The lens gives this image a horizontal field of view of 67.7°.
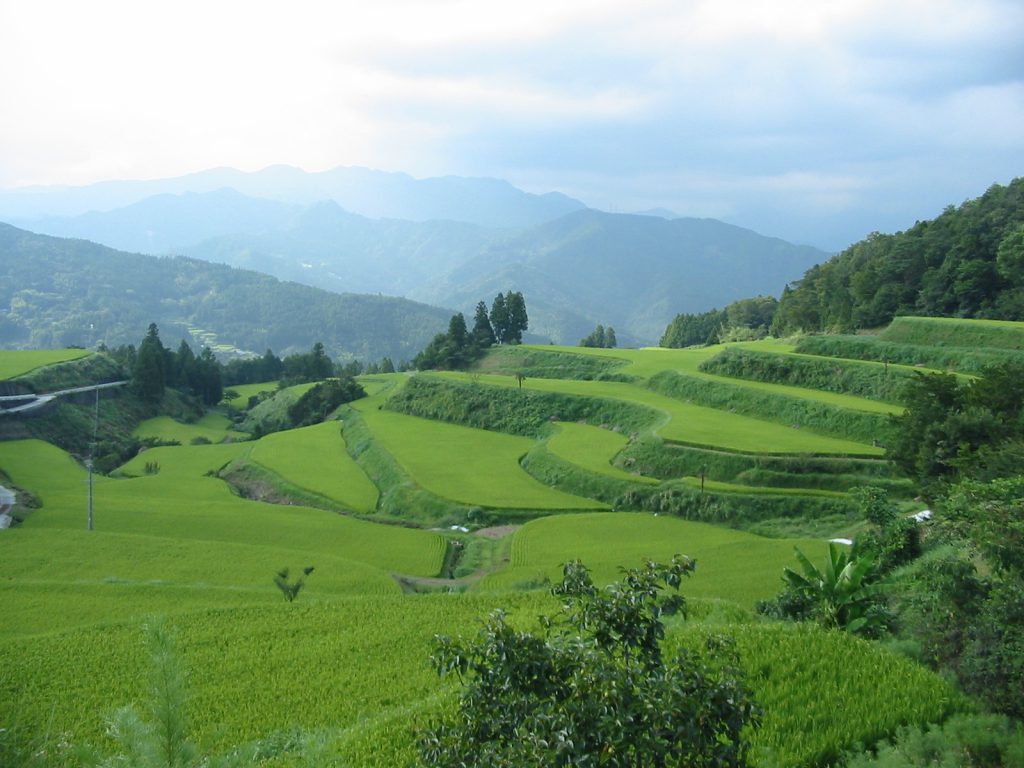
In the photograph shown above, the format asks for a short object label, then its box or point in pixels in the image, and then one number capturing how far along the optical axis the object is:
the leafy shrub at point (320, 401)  57.97
